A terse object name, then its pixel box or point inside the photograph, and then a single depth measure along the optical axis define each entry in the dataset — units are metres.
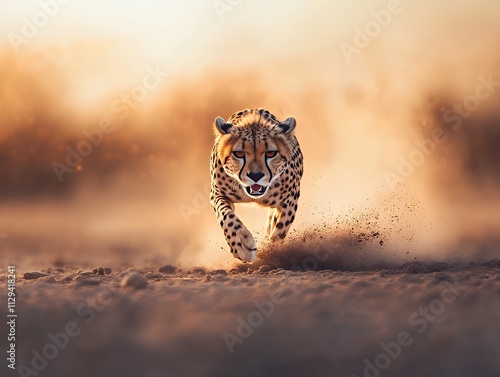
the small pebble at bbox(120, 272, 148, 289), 15.71
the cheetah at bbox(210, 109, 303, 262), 19.58
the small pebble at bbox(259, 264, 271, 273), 18.37
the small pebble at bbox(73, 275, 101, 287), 16.22
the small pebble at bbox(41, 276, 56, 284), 16.70
